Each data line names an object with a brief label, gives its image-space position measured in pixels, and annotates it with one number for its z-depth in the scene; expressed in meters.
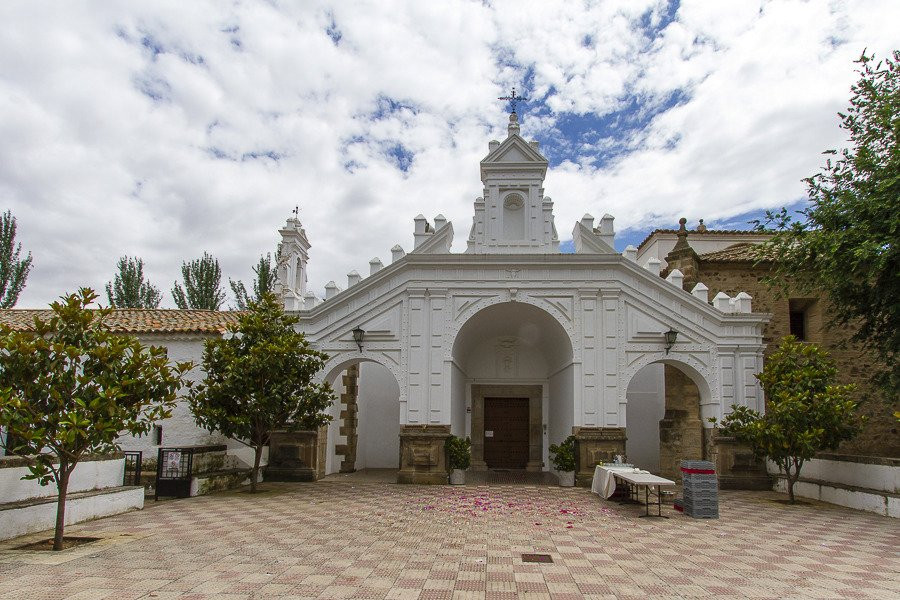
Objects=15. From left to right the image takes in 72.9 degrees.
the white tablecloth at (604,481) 12.33
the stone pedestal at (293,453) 15.64
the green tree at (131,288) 34.84
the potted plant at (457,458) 15.26
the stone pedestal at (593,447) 14.98
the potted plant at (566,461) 15.10
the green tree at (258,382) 13.10
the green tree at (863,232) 12.06
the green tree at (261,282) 36.06
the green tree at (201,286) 35.41
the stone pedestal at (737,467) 15.02
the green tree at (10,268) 29.14
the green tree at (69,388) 7.98
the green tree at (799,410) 12.66
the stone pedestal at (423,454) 15.19
